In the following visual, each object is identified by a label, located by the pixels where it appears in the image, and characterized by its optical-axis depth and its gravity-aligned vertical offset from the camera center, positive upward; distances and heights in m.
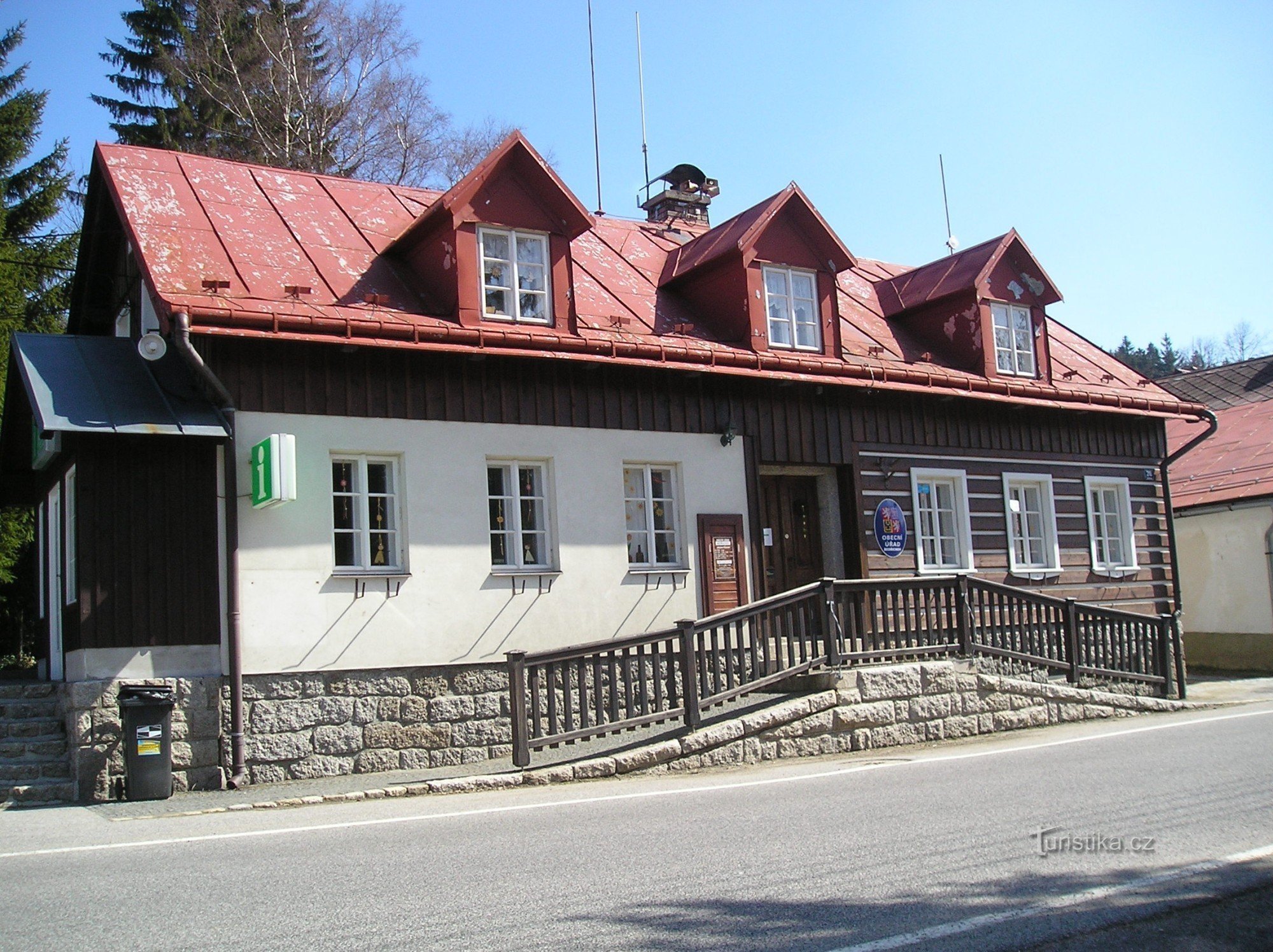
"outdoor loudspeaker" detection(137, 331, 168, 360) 12.37 +3.02
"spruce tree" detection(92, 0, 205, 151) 29.58 +14.14
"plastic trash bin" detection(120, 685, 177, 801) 11.48 -0.92
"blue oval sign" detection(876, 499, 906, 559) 17.97 +1.11
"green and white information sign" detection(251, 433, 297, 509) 12.20 +1.68
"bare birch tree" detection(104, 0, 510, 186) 28.17 +12.62
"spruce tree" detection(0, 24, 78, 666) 21.39 +7.81
